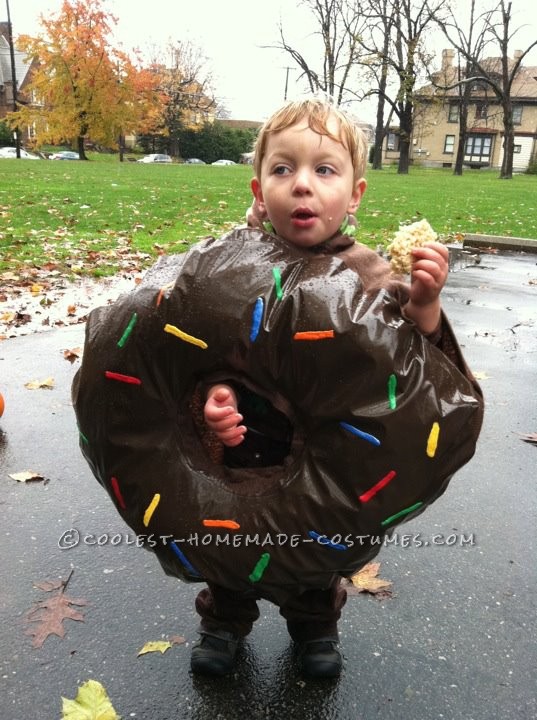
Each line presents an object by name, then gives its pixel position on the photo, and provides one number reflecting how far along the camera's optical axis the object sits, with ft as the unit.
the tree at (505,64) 124.77
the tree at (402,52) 127.65
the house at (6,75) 234.93
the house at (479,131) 215.10
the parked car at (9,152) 160.04
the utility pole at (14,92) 121.70
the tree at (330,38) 146.72
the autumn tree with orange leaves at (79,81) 137.90
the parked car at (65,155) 174.19
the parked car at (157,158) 184.98
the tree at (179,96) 201.16
